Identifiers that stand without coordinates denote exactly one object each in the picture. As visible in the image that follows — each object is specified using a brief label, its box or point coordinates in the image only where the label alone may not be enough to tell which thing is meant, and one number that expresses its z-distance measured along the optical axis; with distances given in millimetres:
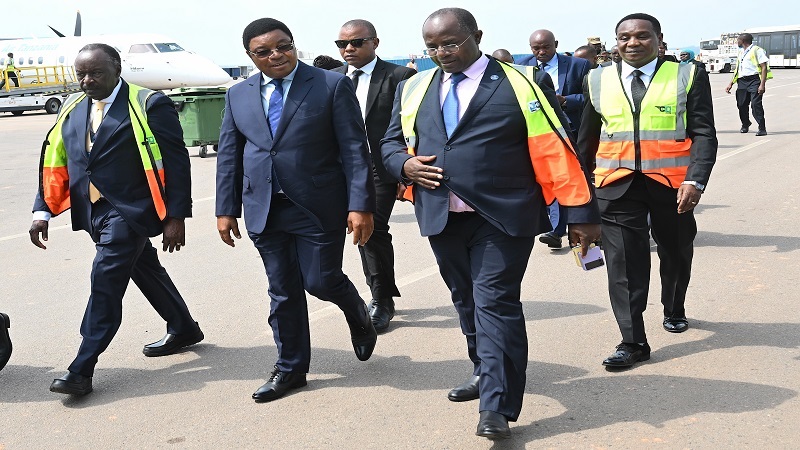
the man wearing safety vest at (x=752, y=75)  18297
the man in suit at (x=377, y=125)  6434
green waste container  17562
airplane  36844
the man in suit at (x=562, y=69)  9047
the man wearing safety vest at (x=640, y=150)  5383
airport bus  62469
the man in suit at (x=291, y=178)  4957
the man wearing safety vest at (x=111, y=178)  5258
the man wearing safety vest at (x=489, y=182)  4305
